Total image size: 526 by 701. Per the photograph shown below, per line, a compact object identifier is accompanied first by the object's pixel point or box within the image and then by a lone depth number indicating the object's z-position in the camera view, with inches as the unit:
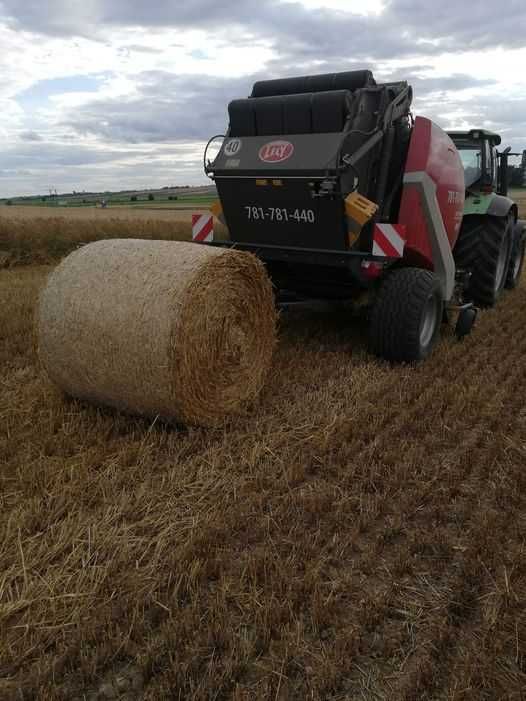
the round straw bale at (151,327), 138.5
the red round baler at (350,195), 187.6
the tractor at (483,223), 274.7
